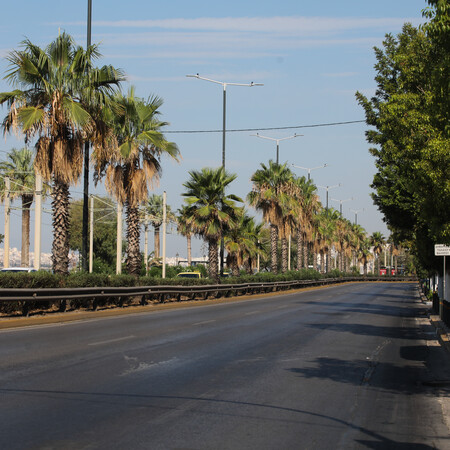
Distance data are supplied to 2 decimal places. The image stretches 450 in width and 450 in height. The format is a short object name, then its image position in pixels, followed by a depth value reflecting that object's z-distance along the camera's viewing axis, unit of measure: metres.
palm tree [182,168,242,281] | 41.94
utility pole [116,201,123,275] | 46.25
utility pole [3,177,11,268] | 48.26
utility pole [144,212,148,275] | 83.56
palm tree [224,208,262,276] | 62.84
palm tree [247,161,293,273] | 56.03
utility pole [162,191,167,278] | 57.28
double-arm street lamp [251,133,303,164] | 56.07
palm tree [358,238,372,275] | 150.27
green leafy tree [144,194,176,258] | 110.69
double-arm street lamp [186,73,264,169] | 41.76
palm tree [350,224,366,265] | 125.57
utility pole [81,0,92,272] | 25.05
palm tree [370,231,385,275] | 149.75
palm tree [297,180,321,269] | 71.69
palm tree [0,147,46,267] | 61.38
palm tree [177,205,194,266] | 42.62
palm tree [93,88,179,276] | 31.75
